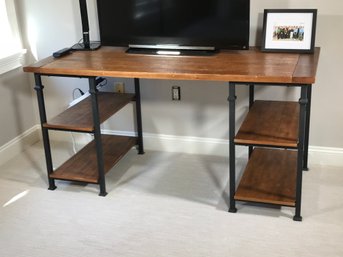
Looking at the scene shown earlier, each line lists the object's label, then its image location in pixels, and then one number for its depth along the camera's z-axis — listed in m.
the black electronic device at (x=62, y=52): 3.05
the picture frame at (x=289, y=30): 2.83
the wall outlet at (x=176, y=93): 3.39
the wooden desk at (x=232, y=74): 2.45
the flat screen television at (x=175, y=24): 2.89
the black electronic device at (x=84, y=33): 3.21
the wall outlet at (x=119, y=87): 3.49
